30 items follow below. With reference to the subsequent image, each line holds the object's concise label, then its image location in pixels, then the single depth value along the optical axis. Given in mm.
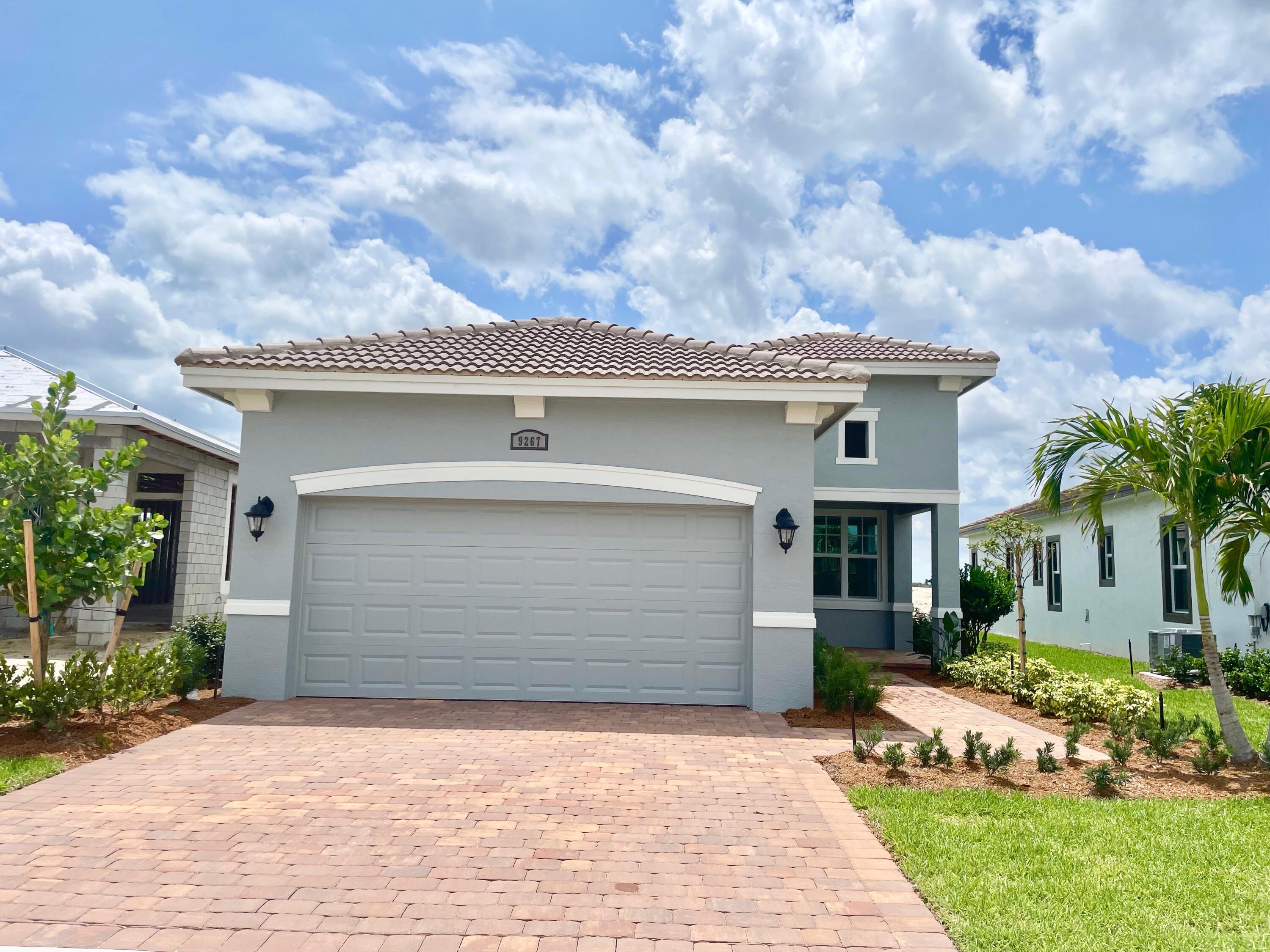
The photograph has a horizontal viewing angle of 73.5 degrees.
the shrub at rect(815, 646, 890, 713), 9641
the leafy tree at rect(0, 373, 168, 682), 8266
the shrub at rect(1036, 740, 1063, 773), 7012
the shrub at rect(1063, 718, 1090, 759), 7383
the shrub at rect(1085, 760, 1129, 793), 6574
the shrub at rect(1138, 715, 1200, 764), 7523
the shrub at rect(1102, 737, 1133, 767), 6965
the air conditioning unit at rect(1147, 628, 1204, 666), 14117
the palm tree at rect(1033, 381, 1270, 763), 7758
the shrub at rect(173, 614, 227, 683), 10297
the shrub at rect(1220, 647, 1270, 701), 11984
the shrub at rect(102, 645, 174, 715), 8320
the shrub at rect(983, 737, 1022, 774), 6816
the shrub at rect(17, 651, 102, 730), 7691
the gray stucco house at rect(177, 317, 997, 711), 10047
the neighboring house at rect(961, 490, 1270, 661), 14459
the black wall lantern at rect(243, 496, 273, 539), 9898
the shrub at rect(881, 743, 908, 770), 6859
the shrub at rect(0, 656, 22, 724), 7770
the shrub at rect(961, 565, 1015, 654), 15758
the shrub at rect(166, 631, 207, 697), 9688
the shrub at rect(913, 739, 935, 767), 7055
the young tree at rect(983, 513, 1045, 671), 12992
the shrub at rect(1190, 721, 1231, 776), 7188
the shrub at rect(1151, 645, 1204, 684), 13375
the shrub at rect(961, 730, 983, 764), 7195
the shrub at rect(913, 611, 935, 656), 15406
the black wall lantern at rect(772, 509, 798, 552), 9805
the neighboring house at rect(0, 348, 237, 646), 13672
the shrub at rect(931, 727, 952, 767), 7090
